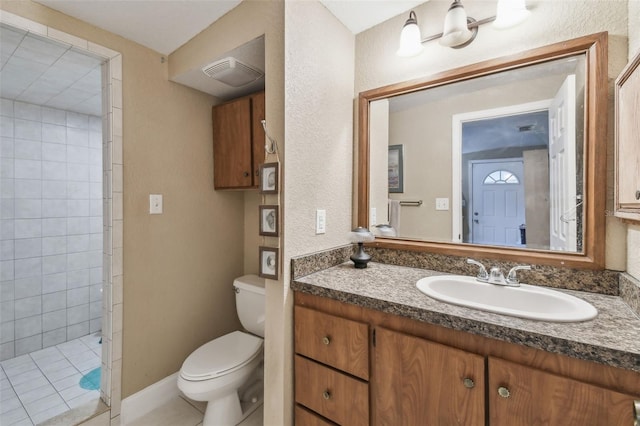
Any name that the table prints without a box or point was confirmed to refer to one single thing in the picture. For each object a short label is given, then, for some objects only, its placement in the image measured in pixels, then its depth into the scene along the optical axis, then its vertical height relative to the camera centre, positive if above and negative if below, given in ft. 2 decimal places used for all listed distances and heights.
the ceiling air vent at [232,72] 5.33 +2.87
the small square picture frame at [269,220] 4.12 -0.14
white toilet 4.72 -2.80
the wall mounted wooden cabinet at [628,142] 2.64 +0.71
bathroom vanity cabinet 2.31 -1.70
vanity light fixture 3.85 +2.81
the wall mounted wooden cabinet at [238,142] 6.10 +1.60
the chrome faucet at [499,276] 3.74 -0.92
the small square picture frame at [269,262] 4.10 -0.78
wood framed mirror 3.57 +0.83
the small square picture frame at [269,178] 4.09 +0.50
